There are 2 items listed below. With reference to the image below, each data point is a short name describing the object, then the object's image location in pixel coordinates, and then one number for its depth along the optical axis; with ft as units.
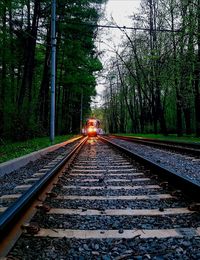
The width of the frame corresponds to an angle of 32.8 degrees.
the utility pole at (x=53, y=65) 56.03
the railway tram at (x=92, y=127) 146.41
